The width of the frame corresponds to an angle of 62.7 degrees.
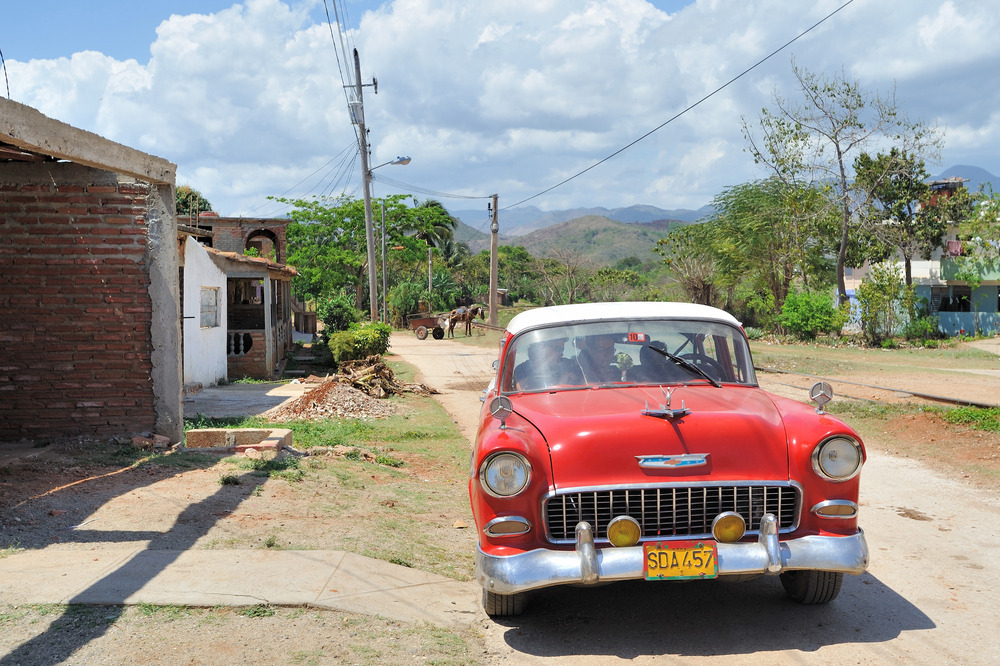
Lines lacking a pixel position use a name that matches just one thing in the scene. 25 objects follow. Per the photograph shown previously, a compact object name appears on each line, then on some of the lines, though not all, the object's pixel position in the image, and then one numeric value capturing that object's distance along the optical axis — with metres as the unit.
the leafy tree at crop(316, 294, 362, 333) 32.78
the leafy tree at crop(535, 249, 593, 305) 59.45
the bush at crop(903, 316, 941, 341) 34.62
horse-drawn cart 37.69
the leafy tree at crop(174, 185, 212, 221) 42.52
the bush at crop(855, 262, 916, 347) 32.34
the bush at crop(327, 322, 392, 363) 22.78
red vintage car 4.07
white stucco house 15.23
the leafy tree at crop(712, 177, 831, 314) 36.84
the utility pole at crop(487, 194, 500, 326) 41.67
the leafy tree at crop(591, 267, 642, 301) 59.70
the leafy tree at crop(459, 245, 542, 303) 74.06
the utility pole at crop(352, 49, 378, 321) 31.70
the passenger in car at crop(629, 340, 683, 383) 5.31
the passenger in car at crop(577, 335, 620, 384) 5.29
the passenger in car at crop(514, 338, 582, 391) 5.31
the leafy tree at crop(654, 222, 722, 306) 43.56
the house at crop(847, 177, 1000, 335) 39.25
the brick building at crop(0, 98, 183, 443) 8.47
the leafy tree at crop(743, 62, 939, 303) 33.59
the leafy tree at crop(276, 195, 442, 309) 53.03
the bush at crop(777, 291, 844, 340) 32.97
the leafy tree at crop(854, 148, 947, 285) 39.56
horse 37.94
